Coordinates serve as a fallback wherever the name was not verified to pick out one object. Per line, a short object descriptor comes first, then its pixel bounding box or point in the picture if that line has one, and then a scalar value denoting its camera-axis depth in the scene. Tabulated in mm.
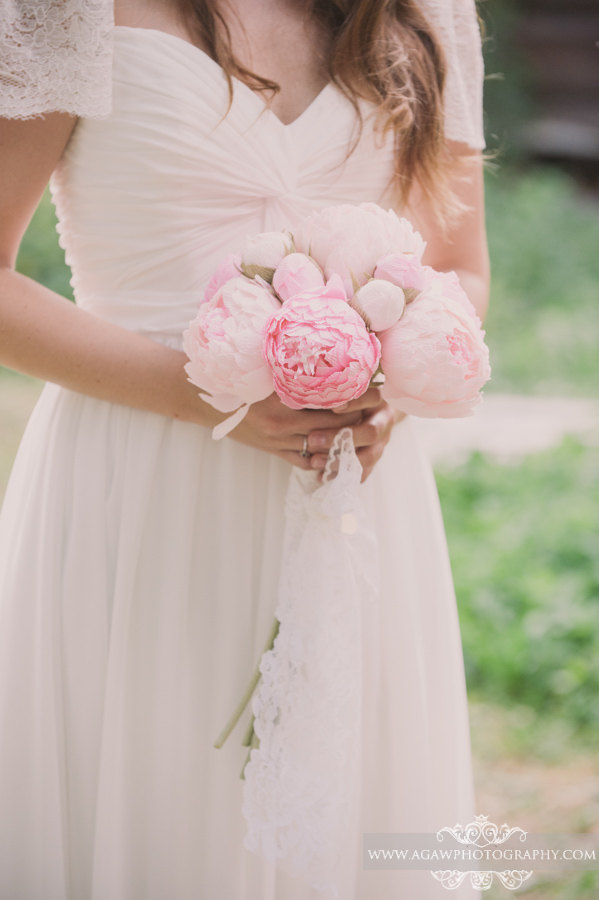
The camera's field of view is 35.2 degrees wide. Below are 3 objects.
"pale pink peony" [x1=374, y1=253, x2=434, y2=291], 1244
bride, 1451
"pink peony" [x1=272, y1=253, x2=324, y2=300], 1232
